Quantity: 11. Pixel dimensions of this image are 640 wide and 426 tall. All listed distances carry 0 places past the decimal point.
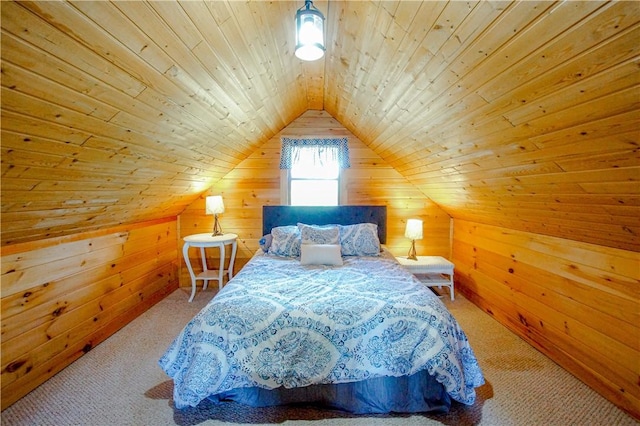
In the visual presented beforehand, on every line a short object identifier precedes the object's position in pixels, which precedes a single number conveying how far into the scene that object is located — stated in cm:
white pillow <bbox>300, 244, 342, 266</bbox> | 279
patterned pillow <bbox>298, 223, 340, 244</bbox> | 312
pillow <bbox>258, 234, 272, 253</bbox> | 335
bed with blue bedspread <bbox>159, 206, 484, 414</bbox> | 167
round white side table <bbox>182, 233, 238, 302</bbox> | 335
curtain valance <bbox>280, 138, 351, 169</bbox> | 381
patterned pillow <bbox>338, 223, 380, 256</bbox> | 321
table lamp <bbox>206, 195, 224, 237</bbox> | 354
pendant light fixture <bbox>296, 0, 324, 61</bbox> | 139
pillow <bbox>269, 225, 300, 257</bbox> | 313
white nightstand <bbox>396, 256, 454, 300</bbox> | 333
